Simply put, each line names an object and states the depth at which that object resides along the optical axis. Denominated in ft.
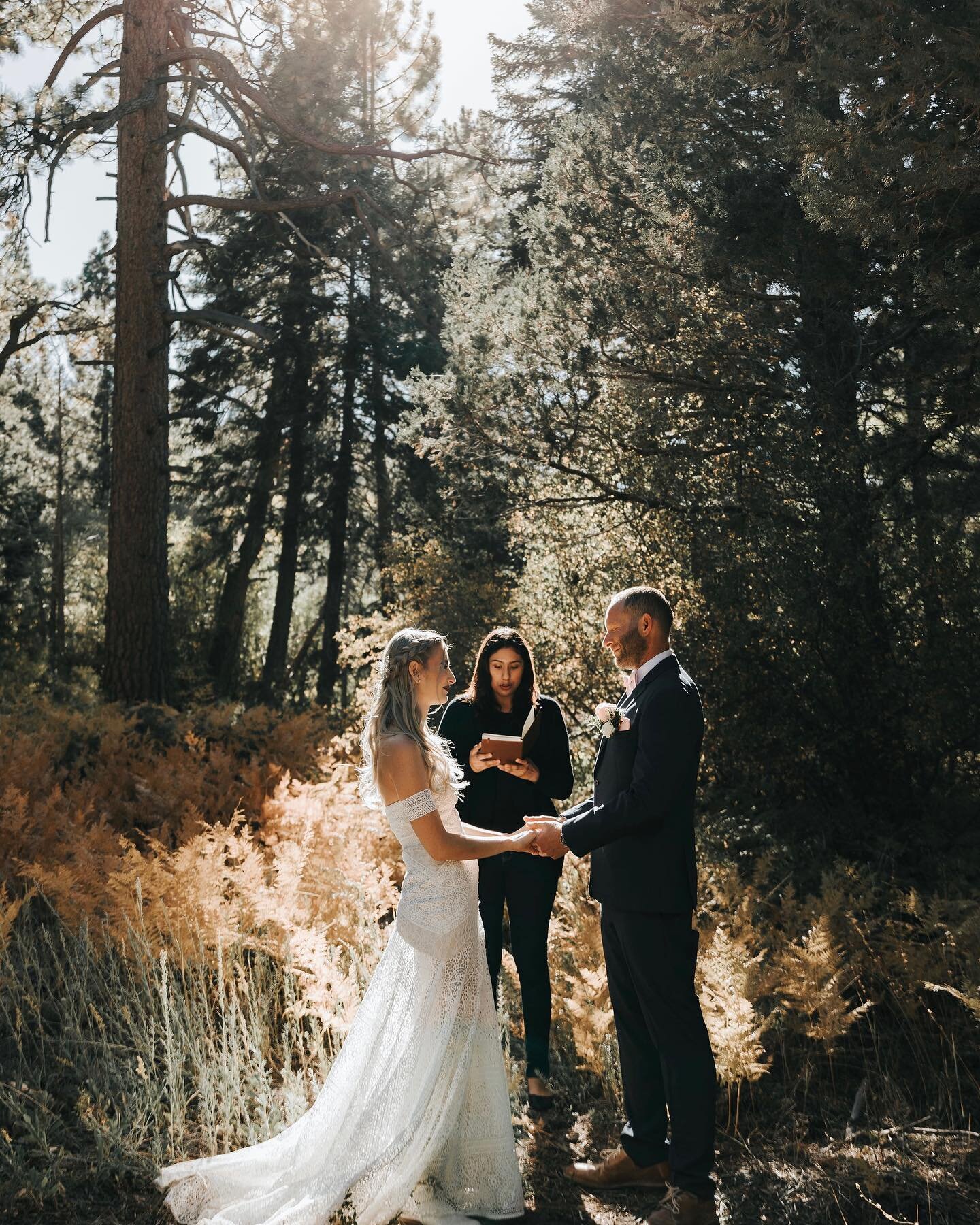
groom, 11.62
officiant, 15.61
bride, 11.37
